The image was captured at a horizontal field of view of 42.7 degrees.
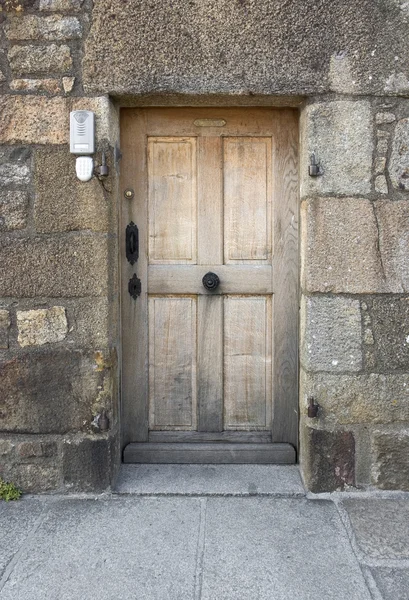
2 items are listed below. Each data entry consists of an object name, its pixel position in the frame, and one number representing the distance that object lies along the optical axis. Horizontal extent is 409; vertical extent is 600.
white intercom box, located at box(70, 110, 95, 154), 2.53
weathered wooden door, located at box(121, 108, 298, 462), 2.85
